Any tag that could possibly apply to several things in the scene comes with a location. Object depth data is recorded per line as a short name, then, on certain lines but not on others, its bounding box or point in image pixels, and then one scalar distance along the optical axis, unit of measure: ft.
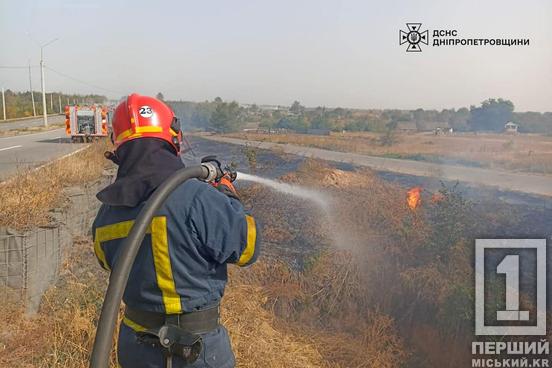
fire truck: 55.26
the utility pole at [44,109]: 93.36
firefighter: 5.52
